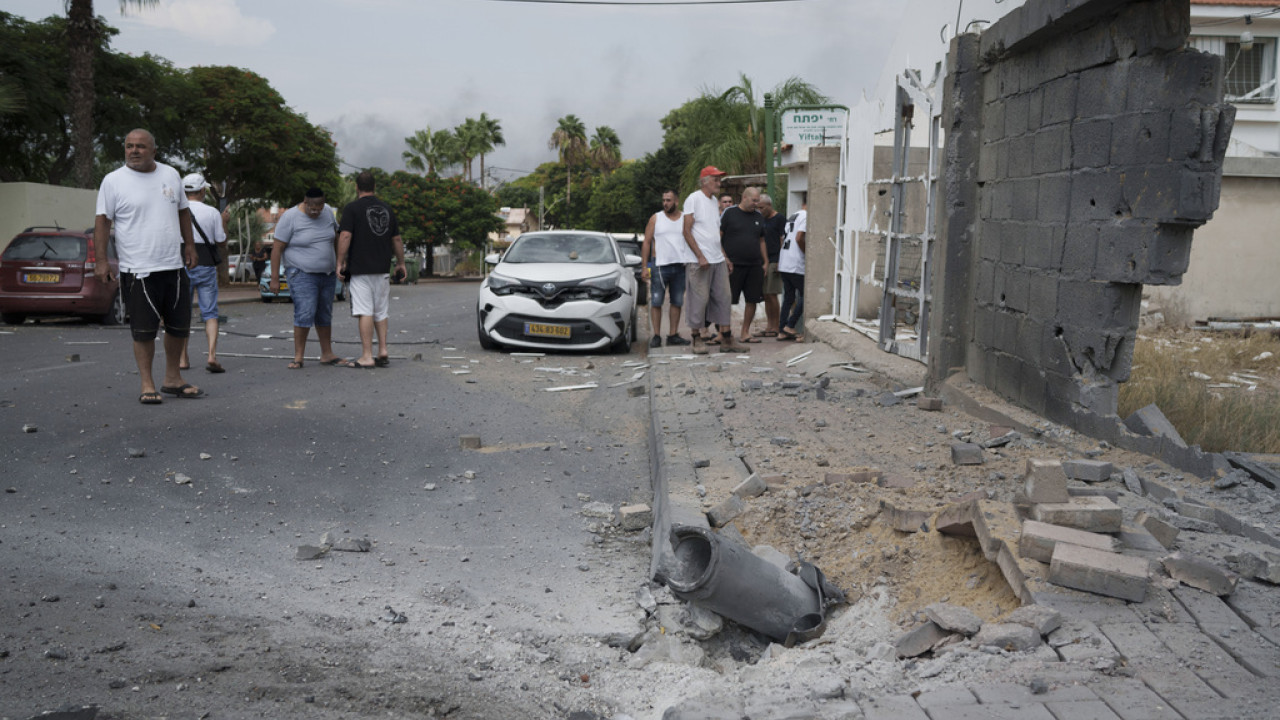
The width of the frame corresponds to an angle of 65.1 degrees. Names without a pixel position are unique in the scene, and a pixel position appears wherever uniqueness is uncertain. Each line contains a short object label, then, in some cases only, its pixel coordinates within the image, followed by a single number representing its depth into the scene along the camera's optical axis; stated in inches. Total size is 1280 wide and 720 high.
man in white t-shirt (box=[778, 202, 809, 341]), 484.4
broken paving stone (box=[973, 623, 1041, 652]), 109.4
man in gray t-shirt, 364.2
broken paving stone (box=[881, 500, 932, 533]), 153.6
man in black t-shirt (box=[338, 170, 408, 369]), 372.8
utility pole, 665.6
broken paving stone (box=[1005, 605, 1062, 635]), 111.3
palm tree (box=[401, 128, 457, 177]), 3038.9
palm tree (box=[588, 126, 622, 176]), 3523.6
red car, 555.2
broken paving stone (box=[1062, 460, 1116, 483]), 169.3
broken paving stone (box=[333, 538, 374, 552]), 170.2
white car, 439.5
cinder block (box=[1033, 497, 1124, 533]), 131.7
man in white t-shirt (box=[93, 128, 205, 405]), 279.0
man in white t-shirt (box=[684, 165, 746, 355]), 417.4
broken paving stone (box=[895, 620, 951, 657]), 116.4
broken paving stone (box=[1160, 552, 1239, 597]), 118.8
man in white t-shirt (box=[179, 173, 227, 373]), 346.6
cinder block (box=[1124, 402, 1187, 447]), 190.4
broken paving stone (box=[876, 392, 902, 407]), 277.5
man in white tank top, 440.5
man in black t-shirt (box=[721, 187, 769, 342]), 450.6
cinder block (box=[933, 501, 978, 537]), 140.9
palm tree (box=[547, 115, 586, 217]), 3403.1
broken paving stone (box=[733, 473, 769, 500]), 182.5
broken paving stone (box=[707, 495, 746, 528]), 173.9
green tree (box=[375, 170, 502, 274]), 2249.0
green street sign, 559.5
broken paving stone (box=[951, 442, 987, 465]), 193.5
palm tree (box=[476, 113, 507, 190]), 3208.7
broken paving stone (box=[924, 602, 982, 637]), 115.7
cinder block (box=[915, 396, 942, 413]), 263.6
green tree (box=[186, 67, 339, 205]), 1280.8
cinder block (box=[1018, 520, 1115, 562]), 125.6
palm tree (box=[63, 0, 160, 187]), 837.8
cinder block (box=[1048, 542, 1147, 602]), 116.9
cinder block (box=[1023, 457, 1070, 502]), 141.2
